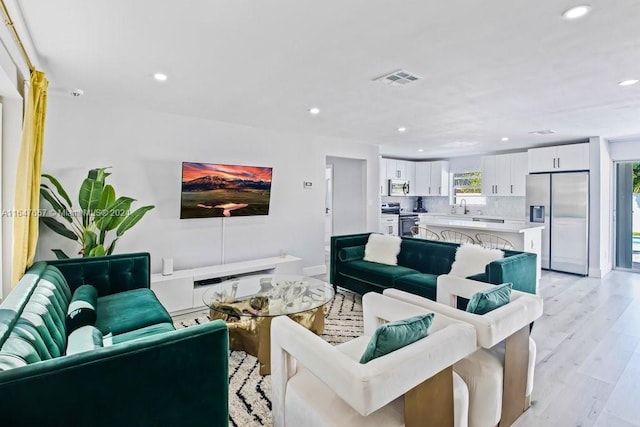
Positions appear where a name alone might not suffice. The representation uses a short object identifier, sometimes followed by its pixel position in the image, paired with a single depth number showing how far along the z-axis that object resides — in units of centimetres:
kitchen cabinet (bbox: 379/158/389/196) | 815
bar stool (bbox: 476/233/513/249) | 496
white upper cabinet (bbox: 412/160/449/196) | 846
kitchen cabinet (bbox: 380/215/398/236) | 785
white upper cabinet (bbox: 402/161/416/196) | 877
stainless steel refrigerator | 569
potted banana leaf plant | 318
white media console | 378
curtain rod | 182
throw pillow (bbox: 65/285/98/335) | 208
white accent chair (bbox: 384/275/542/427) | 181
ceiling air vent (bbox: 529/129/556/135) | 513
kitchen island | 473
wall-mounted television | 418
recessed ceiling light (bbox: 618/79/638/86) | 290
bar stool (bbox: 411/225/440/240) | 589
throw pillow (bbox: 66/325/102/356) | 168
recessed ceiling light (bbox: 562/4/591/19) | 180
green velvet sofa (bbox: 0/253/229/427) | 112
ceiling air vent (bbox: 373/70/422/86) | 277
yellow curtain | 231
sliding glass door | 601
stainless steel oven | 825
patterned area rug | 209
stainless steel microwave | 839
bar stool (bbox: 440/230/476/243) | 535
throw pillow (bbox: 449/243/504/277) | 340
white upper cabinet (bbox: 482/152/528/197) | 688
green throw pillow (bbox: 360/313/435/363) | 148
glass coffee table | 263
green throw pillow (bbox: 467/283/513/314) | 197
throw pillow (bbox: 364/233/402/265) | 442
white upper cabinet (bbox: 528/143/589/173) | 573
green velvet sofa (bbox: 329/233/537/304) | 317
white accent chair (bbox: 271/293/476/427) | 131
